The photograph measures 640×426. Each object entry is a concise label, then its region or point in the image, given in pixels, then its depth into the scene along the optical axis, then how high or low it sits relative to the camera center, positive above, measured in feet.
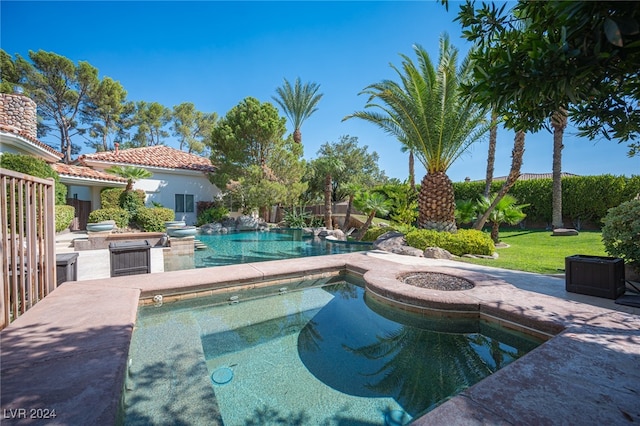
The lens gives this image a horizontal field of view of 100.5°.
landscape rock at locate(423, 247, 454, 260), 29.50 -4.99
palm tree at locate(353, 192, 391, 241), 46.53 +0.91
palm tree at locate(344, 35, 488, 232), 32.22 +11.82
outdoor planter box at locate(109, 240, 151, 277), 20.04 -3.75
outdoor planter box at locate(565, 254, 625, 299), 15.21 -3.98
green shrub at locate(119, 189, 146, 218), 53.98 +1.59
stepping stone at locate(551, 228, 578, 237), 43.09 -3.85
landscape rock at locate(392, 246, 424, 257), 31.12 -5.04
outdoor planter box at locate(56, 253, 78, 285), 16.43 -3.66
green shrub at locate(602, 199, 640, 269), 17.34 -1.61
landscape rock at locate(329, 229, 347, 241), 53.01 -5.21
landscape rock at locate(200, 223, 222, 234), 62.85 -4.49
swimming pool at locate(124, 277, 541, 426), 8.54 -6.56
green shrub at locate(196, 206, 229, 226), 70.54 -1.50
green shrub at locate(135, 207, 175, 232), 51.75 -2.02
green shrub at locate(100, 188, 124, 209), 53.42 +2.34
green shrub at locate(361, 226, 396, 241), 47.08 -4.14
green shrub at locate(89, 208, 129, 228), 45.93 -1.12
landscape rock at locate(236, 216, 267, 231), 69.15 -3.81
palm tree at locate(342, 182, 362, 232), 48.29 +3.69
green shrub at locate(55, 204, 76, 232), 40.86 -1.00
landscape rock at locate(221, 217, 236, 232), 68.74 -3.55
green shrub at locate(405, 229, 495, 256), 31.89 -3.97
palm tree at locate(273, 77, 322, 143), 85.30 +35.78
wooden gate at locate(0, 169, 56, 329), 10.34 -1.71
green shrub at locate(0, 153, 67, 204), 35.55 +6.27
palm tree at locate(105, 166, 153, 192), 55.01 +7.68
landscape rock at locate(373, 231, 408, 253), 34.17 -4.40
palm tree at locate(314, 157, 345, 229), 57.47 +8.24
